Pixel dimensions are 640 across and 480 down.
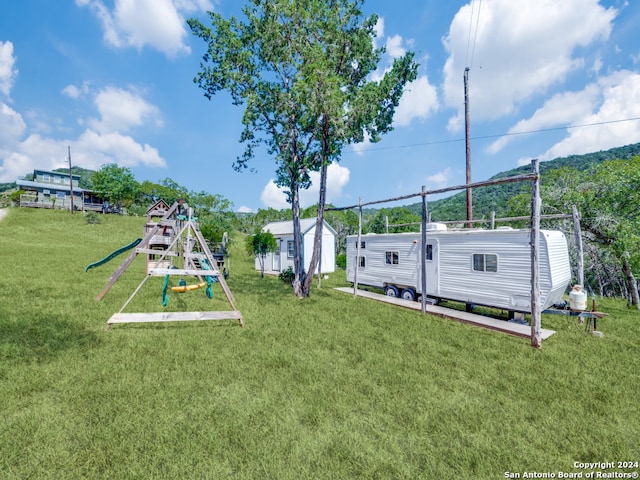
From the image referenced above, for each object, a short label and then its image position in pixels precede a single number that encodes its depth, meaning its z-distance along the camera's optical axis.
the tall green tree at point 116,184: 49.20
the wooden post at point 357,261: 13.23
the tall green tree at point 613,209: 12.11
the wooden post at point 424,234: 10.41
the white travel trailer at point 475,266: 8.93
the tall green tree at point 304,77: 11.80
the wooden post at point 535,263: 7.30
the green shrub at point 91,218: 37.53
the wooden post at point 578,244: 9.74
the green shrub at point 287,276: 17.53
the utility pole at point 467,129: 14.99
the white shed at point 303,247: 21.84
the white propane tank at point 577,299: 8.15
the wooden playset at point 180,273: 7.66
